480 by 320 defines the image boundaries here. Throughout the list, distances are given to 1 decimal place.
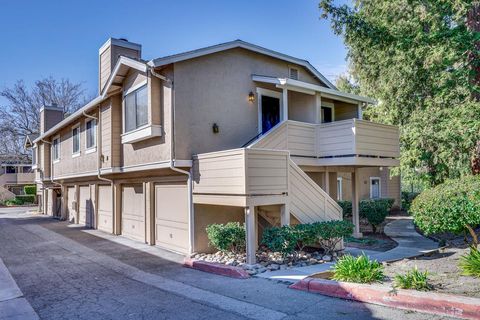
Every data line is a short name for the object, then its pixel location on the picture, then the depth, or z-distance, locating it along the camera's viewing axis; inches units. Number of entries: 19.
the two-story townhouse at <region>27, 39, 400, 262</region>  364.2
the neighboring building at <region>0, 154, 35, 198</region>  1594.1
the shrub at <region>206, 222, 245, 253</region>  353.4
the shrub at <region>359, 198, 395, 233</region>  532.8
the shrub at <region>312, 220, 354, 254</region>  358.3
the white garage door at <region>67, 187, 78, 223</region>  800.3
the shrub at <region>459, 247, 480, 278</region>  249.0
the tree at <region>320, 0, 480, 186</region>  469.1
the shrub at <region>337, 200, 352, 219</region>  614.6
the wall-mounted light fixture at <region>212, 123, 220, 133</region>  417.1
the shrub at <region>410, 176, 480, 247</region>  283.7
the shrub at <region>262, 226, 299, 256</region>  332.8
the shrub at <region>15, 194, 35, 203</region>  1547.7
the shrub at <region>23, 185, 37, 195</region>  1624.0
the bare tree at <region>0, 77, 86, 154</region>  1419.8
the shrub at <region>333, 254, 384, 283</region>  251.1
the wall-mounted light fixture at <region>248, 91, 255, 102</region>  462.0
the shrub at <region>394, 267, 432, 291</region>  227.5
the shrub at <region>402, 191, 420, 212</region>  961.5
